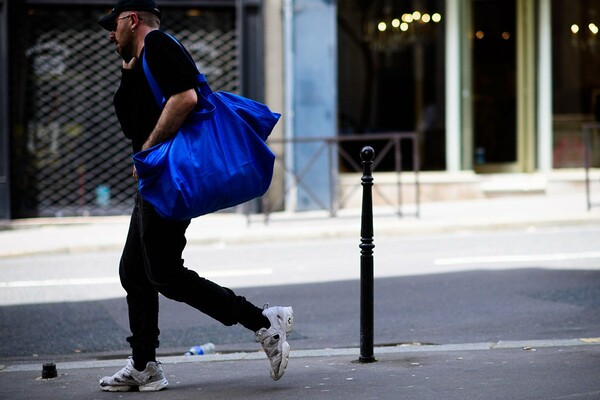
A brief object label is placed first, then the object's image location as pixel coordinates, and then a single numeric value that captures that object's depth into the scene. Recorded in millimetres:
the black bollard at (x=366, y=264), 5555
